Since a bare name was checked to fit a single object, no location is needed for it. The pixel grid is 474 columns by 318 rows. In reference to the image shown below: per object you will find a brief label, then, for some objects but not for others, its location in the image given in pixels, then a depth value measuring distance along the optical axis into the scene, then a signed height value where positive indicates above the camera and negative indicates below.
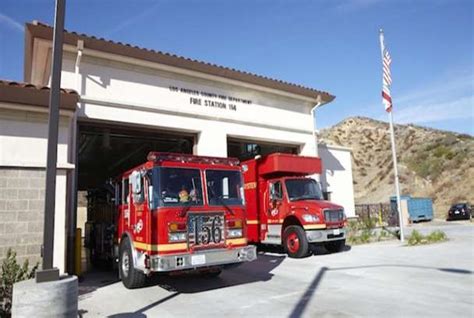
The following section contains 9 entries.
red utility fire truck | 12.45 +0.32
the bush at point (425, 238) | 15.47 -1.02
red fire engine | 7.78 +0.06
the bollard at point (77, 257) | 10.20 -0.83
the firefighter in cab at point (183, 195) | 8.14 +0.53
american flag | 16.47 +5.44
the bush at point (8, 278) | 6.31 -0.88
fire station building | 8.80 +3.59
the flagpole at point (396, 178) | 16.31 +1.44
